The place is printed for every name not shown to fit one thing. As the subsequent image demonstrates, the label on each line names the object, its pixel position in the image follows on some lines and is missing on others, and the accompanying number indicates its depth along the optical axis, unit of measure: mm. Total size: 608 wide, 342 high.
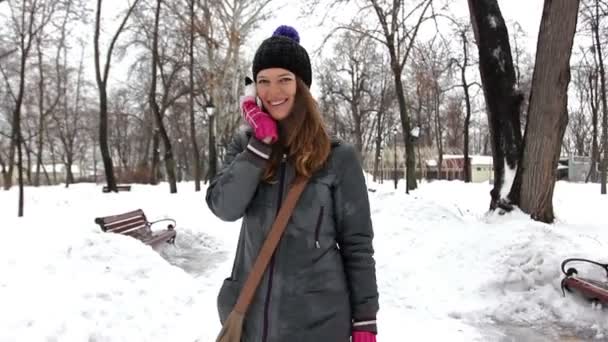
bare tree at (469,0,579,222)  7527
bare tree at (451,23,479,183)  29188
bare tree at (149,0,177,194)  20000
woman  1689
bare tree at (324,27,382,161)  33828
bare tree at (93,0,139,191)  19891
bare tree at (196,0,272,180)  20859
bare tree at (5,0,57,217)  14234
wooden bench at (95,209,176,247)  7521
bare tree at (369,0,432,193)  16719
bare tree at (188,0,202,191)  19812
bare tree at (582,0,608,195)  18456
